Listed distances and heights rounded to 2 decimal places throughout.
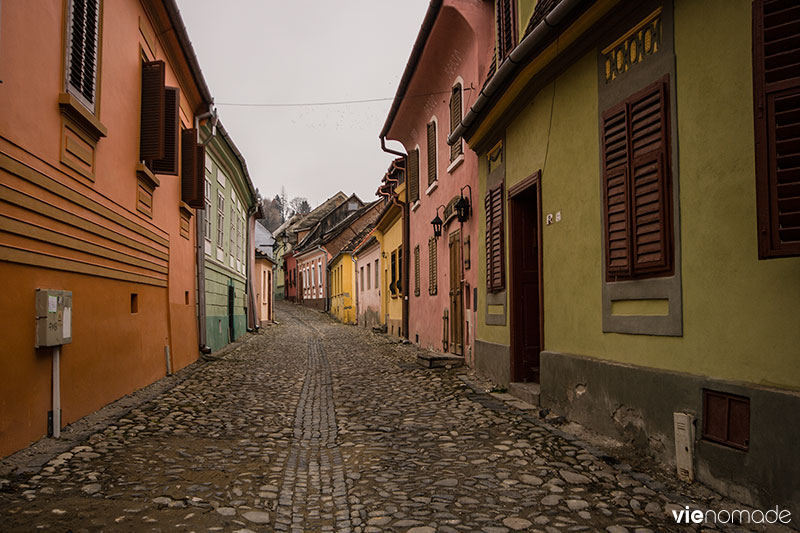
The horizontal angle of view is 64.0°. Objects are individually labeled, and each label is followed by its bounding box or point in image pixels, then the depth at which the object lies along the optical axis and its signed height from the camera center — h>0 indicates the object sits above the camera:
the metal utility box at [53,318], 5.07 -0.18
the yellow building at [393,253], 19.06 +1.32
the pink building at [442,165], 10.40 +2.63
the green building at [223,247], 13.82 +1.20
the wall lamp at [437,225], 13.07 +1.36
